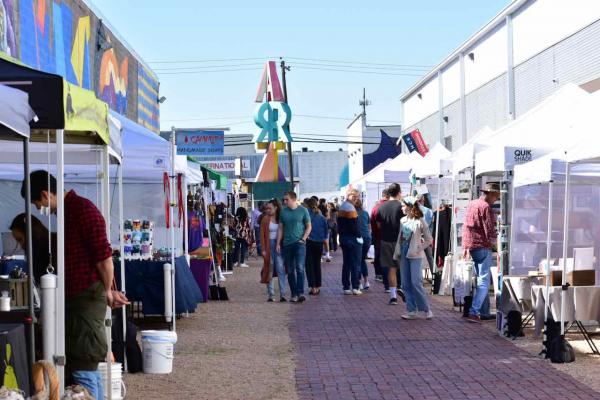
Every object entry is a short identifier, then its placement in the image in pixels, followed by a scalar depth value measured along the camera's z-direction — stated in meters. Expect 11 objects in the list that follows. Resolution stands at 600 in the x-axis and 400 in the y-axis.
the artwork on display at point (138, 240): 15.28
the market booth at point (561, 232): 11.36
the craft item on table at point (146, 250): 15.39
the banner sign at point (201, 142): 36.81
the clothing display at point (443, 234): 20.80
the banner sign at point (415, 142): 40.84
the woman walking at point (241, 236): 30.78
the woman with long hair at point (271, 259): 19.11
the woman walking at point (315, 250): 20.08
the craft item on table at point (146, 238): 15.52
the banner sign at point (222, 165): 41.92
